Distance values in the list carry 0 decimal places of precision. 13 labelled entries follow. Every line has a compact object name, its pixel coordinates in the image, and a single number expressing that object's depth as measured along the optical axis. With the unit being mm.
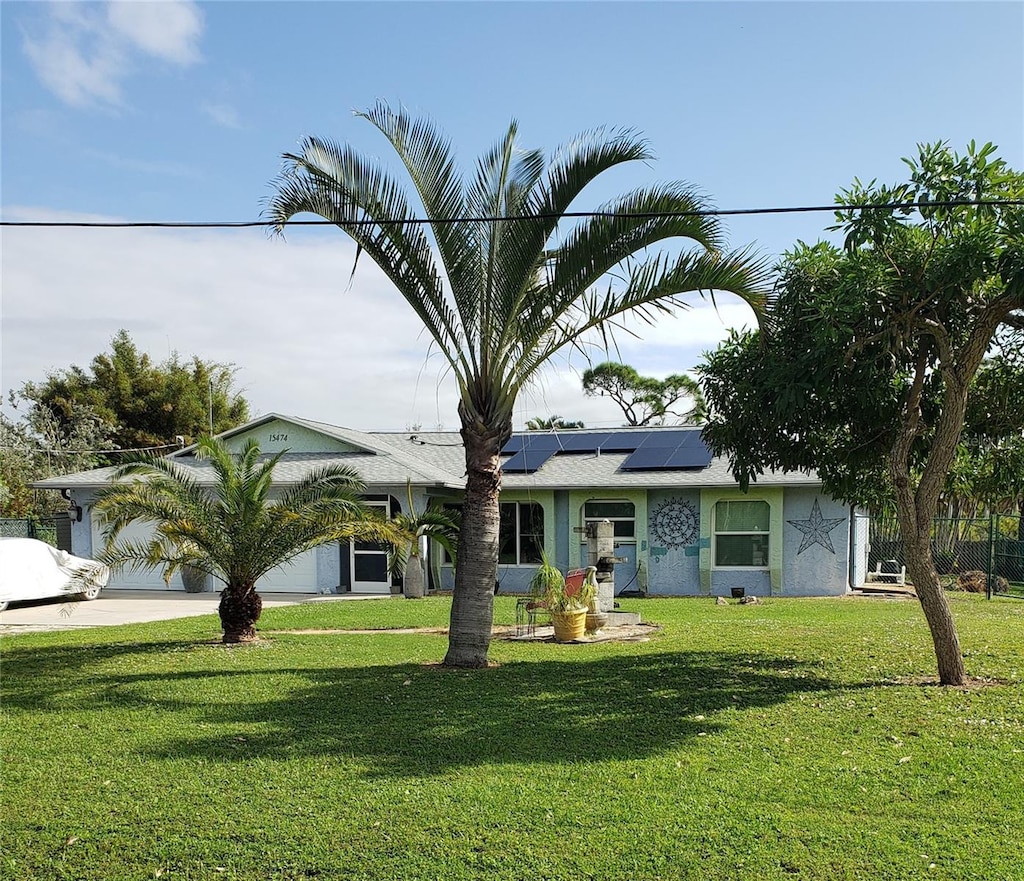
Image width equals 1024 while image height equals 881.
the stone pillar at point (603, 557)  15766
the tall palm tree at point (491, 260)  10094
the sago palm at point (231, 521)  12930
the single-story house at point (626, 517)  21391
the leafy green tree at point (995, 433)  10656
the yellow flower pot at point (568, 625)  13570
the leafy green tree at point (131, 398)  39906
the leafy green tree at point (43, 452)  34094
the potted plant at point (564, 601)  13594
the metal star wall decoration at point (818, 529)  21234
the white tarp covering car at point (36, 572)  19341
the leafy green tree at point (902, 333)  8727
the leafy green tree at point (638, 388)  47938
